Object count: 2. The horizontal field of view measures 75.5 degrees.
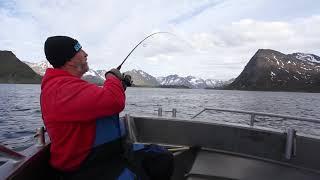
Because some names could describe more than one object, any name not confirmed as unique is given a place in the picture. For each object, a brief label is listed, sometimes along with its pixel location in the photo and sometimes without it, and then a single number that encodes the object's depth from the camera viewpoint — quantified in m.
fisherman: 1.60
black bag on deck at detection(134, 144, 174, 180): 2.22
